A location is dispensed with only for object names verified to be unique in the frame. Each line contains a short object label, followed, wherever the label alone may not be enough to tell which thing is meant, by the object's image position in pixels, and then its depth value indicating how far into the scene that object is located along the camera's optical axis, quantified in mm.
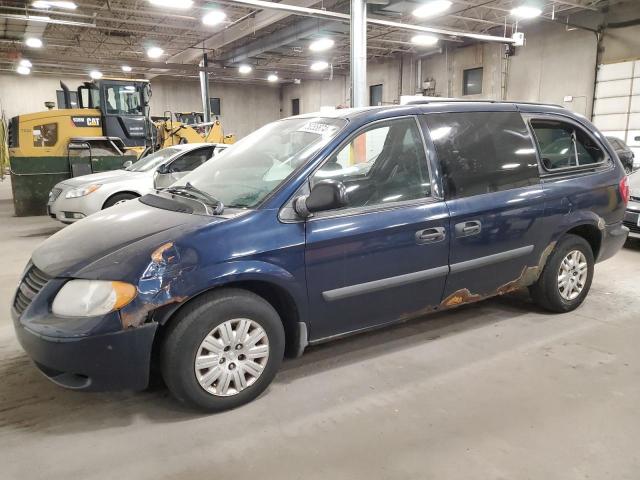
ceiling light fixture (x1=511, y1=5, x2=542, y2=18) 10883
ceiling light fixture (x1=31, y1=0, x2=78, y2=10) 10461
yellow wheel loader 9453
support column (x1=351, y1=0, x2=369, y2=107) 8312
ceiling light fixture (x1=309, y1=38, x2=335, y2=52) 13838
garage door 11602
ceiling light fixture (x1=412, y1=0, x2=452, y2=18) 9934
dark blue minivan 2236
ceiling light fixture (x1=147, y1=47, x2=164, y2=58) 15977
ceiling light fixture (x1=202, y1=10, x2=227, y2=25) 11398
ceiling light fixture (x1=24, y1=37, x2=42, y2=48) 14184
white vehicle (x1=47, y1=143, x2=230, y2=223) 6820
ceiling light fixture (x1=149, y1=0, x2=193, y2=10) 9398
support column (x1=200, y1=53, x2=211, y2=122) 17750
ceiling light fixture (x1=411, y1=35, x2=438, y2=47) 14242
